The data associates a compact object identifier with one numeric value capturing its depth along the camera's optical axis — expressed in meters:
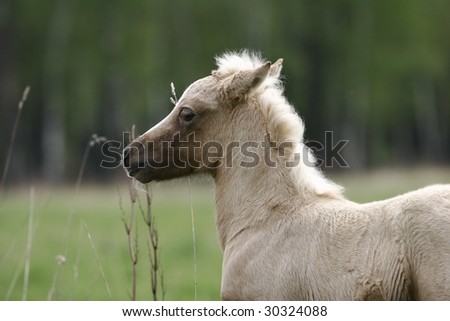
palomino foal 11.57
